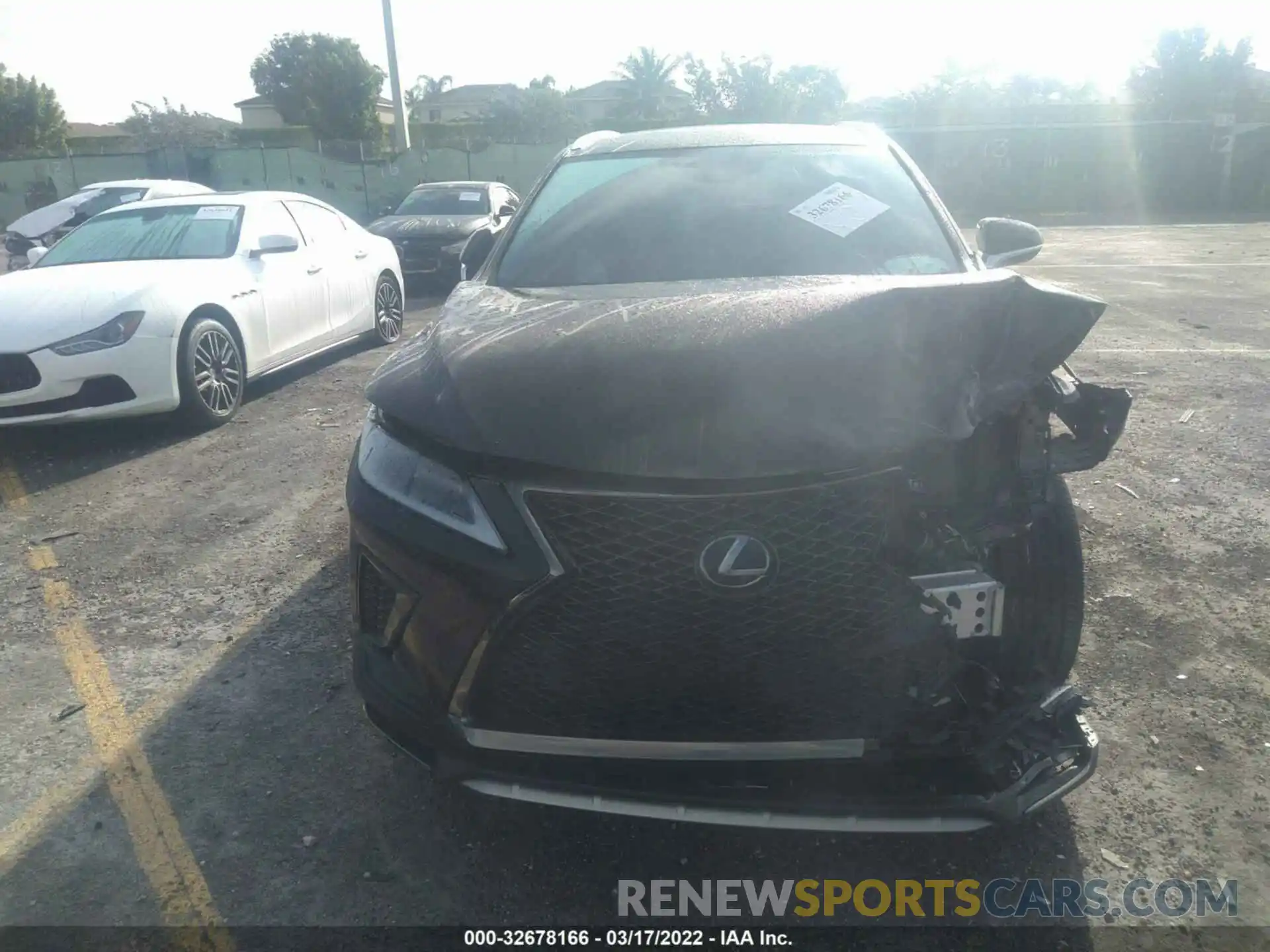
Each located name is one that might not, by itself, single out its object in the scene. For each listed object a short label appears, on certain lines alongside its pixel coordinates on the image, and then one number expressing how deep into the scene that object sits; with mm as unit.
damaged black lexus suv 1948
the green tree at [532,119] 45938
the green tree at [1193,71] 43469
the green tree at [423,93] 79188
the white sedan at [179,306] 5559
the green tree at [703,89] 51969
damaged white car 16562
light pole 26141
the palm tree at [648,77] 56750
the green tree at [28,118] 51562
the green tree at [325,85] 54500
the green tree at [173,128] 46934
